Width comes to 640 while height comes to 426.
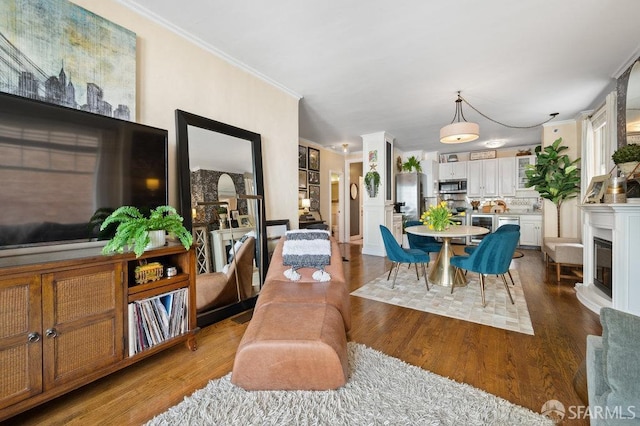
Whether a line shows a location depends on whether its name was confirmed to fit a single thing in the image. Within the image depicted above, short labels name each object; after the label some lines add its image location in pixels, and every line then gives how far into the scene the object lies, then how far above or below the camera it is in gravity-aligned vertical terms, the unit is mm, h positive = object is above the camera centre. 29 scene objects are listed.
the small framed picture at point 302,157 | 5855 +1230
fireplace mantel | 2307 -415
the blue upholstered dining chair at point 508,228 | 3227 -237
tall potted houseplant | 4496 +587
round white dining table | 3207 -696
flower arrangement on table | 3355 -102
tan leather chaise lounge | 1403 -760
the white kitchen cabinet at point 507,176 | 6504 +826
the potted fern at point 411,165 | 6602 +1145
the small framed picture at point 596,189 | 2832 +219
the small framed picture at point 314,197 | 6232 +345
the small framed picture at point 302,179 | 5902 +736
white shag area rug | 1277 -1013
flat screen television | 1372 +248
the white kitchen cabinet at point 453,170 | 7125 +1102
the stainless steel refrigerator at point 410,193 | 6375 +419
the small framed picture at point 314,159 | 6177 +1248
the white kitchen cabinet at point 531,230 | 5951 -476
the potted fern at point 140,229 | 1565 -107
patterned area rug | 2451 -995
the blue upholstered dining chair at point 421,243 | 3984 -518
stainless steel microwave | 7107 +649
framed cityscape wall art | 1539 +1025
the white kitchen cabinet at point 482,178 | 6738 +829
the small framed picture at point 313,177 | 6184 +813
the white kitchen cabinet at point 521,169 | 6336 +988
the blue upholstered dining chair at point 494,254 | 2682 -468
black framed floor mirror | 2346 +31
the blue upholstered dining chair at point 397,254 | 3154 -539
